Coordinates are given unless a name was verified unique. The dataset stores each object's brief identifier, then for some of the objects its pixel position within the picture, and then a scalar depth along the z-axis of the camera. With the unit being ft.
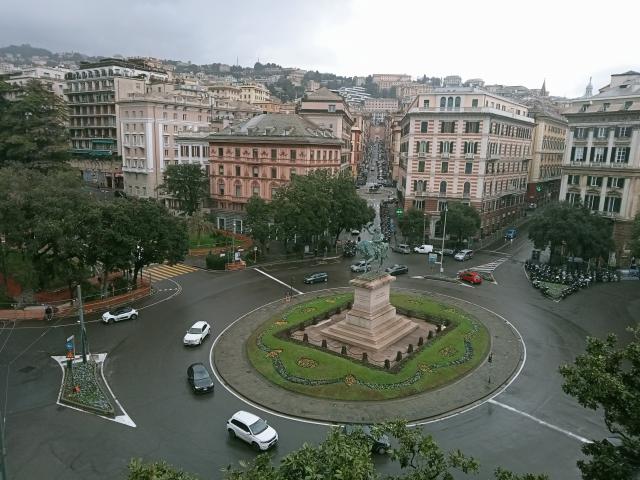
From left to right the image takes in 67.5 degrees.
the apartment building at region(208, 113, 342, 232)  249.75
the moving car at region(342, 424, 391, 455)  76.89
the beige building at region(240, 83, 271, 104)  597.11
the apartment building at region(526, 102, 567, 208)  330.13
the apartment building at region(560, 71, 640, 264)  201.46
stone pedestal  121.49
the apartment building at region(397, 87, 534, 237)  239.30
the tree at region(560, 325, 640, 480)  47.98
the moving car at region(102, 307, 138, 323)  133.80
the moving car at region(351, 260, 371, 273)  193.98
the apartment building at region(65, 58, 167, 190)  349.41
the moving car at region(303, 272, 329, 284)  176.45
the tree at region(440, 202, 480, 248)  221.05
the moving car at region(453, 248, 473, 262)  218.18
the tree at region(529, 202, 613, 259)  187.42
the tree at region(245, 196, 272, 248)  201.87
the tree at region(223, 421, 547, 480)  40.73
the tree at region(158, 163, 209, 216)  259.80
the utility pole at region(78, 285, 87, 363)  104.97
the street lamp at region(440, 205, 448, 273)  190.80
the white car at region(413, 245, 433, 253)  231.30
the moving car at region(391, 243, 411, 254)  230.89
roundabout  91.66
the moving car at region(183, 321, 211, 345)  118.97
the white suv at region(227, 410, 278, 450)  78.07
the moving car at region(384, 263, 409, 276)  189.51
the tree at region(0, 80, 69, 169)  247.29
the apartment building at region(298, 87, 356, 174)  332.80
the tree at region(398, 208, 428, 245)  231.30
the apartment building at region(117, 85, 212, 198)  308.19
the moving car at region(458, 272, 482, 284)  179.46
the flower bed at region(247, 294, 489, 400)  98.37
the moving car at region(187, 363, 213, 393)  96.49
